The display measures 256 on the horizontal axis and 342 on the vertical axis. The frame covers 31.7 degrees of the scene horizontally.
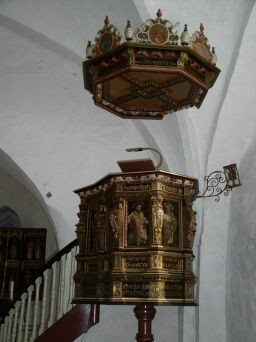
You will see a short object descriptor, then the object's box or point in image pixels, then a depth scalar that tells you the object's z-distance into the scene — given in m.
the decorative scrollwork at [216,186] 6.32
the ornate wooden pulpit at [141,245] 4.62
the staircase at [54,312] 6.08
